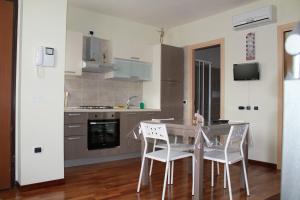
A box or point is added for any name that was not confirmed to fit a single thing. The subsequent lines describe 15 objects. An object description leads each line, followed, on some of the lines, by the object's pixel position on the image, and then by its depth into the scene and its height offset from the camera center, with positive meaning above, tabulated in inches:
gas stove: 170.7 -4.4
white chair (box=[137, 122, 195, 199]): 101.0 -16.3
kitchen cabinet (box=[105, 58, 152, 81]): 184.5 +24.2
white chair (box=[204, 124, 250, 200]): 101.4 -23.5
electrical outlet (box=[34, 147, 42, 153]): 112.8 -22.6
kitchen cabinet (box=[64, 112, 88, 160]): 149.5 -21.2
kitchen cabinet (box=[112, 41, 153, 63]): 187.5 +40.2
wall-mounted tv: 160.9 +20.6
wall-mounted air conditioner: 152.0 +54.3
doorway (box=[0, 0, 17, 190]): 111.7 +5.5
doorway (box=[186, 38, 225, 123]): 183.2 +20.4
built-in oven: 159.3 -19.5
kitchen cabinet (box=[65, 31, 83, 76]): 159.5 +31.2
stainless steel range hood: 169.8 +32.9
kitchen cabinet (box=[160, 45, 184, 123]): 200.4 +17.0
